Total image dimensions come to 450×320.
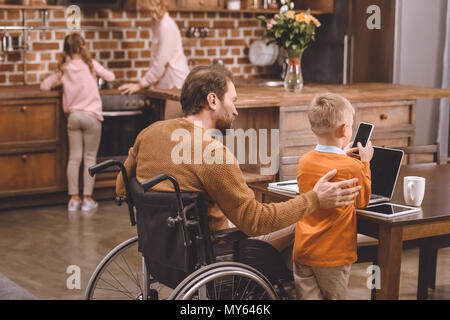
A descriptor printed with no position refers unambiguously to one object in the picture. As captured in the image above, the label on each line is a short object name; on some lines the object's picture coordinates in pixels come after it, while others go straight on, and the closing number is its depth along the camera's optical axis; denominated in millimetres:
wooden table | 3658
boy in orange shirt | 3787
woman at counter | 8432
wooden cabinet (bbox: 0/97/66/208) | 8224
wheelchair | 3343
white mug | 3920
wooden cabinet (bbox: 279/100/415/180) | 6944
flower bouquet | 7505
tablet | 3737
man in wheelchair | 3497
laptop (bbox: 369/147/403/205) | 4018
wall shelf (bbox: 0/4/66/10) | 8455
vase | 7562
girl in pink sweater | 8173
